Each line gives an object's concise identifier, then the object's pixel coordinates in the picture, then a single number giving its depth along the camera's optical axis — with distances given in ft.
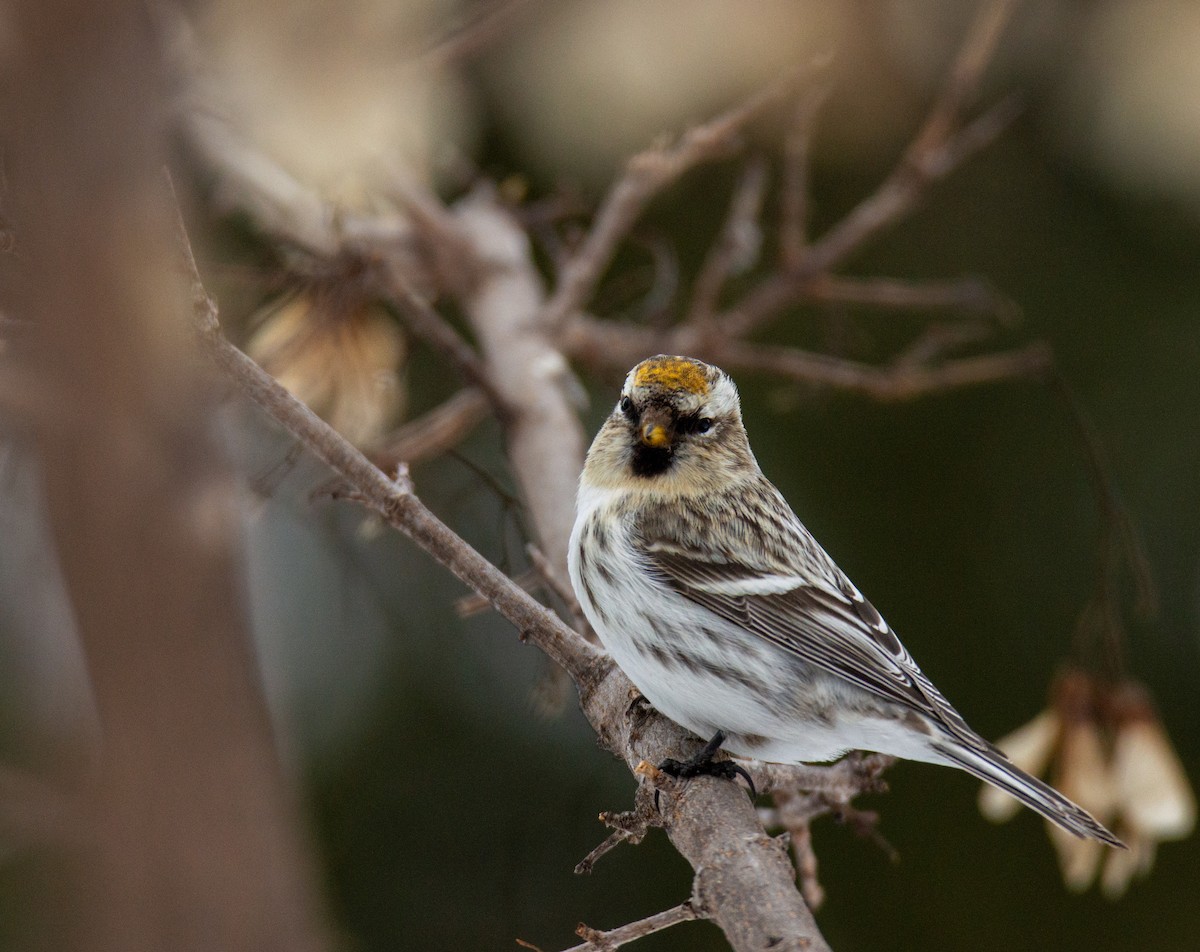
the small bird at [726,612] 10.68
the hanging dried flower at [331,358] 10.92
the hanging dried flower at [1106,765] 10.80
